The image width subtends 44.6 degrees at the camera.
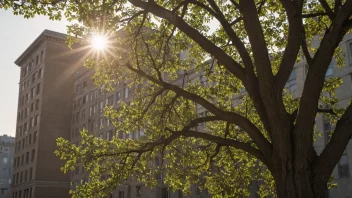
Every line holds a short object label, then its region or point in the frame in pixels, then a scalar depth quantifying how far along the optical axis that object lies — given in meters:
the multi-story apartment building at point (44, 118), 74.69
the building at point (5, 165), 117.19
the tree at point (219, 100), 8.85
